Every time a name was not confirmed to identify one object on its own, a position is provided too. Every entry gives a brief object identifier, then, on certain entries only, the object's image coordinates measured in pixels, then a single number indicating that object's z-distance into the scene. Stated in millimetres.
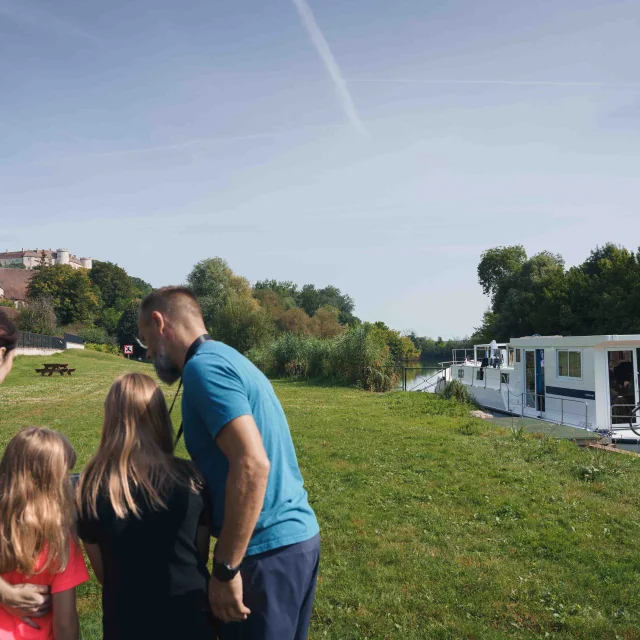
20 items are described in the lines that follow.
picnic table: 31692
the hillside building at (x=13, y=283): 104081
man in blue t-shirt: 2154
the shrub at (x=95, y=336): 68938
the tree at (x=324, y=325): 59969
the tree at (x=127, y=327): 75588
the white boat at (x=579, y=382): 16172
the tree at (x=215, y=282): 61919
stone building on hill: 145375
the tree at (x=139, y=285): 99981
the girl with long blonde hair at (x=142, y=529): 2213
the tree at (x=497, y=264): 72456
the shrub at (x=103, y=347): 63066
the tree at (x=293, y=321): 59106
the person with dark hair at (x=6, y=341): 2910
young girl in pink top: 2334
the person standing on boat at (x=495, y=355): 24719
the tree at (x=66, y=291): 73625
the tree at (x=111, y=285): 95250
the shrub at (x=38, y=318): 55969
